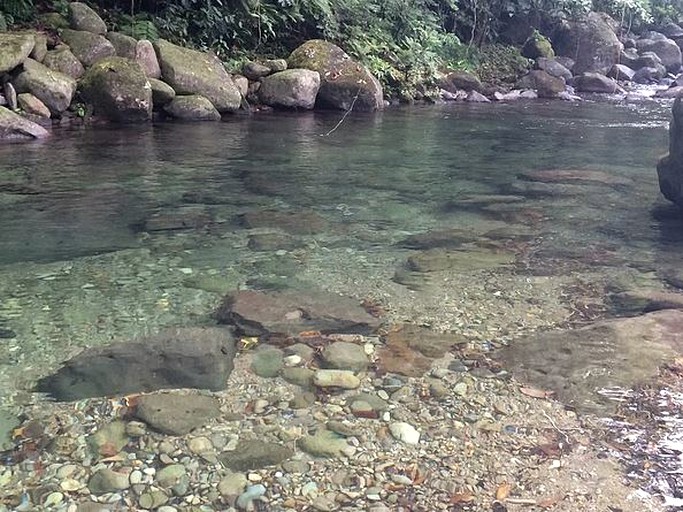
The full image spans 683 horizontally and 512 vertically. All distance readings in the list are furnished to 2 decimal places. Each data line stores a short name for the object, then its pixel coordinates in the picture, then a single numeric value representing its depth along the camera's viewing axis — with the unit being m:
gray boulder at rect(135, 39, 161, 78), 11.70
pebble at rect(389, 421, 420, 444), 2.79
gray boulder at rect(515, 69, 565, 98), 19.28
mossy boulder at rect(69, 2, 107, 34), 12.26
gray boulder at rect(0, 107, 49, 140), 9.14
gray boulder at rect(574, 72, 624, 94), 20.47
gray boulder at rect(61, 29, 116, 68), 11.56
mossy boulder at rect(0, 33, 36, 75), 10.09
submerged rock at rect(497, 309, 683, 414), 3.18
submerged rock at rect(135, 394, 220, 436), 2.83
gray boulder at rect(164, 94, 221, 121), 11.69
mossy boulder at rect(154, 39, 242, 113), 11.87
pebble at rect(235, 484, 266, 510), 2.40
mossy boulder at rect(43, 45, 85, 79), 11.05
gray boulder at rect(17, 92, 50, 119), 10.12
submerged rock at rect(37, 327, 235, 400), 3.12
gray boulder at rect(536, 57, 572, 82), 21.52
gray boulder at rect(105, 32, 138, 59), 11.91
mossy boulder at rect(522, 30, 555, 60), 22.45
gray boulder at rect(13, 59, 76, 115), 10.21
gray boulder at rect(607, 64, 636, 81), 22.69
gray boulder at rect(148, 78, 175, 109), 11.49
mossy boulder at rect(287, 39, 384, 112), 13.91
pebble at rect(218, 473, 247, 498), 2.46
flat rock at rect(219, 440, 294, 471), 2.61
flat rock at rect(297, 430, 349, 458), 2.70
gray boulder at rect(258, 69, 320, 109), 13.34
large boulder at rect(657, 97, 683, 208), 6.21
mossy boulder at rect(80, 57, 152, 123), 10.79
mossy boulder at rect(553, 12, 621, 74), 22.73
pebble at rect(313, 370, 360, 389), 3.21
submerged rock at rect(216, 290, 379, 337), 3.79
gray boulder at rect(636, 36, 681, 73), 25.52
